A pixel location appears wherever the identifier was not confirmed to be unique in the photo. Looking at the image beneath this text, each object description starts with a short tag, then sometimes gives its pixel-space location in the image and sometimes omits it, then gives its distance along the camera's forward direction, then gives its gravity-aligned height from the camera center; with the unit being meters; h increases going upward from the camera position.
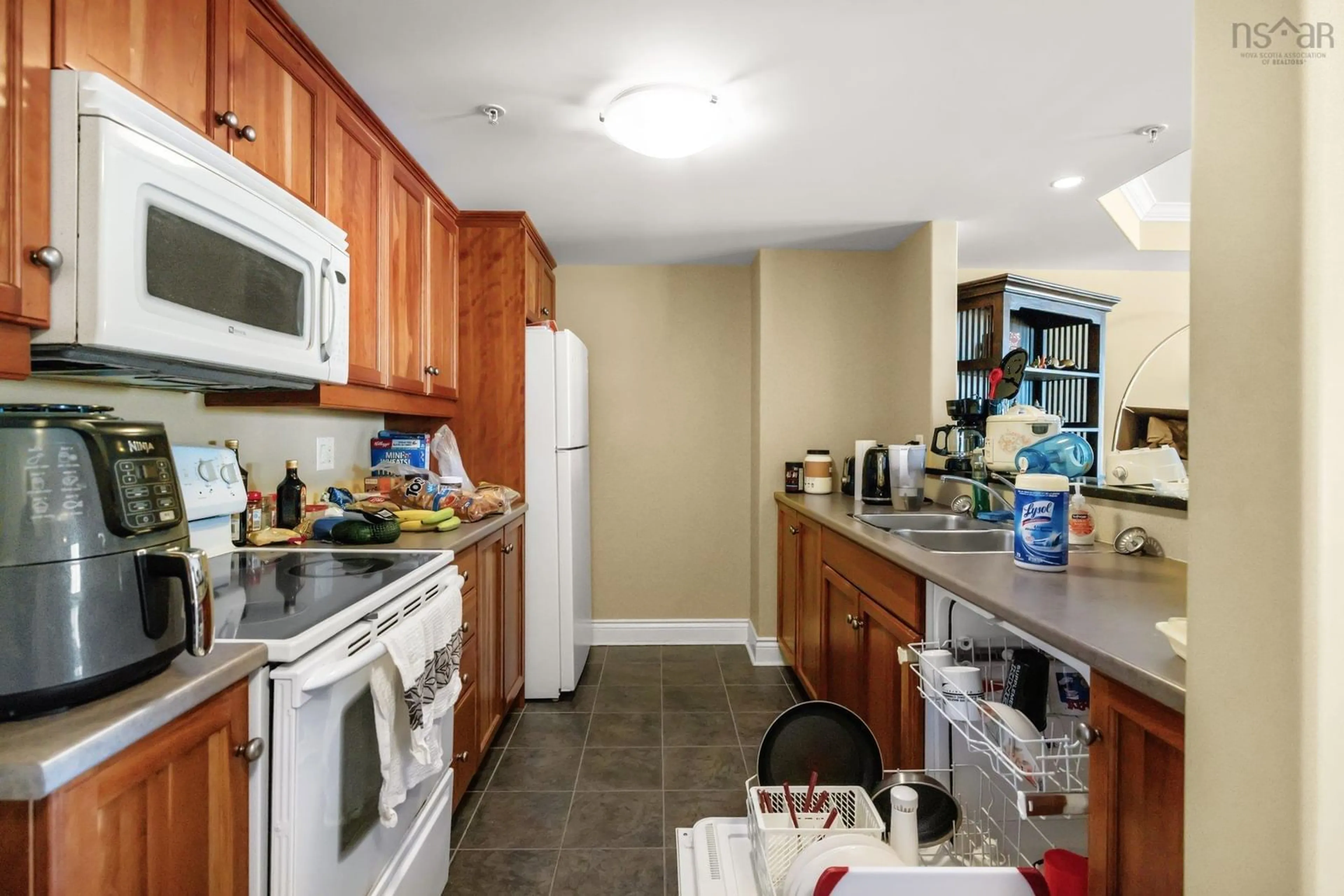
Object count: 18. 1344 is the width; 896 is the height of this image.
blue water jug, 1.92 -0.01
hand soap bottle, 1.65 -0.20
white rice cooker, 2.20 +0.07
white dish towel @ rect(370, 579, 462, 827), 1.21 -0.54
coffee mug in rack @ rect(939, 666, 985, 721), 1.10 -0.42
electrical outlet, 2.30 -0.03
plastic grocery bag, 2.67 -0.03
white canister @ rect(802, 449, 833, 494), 3.20 -0.12
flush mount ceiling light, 1.80 +1.00
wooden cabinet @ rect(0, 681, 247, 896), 0.63 -0.45
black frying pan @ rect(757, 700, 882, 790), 1.40 -0.69
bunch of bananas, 2.09 -0.25
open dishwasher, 0.84 -0.59
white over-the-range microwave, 0.93 +0.34
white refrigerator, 2.81 -0.31
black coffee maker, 2.59 +0.08
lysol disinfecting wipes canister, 1.35 -0.16
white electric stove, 0.97 -0.43
